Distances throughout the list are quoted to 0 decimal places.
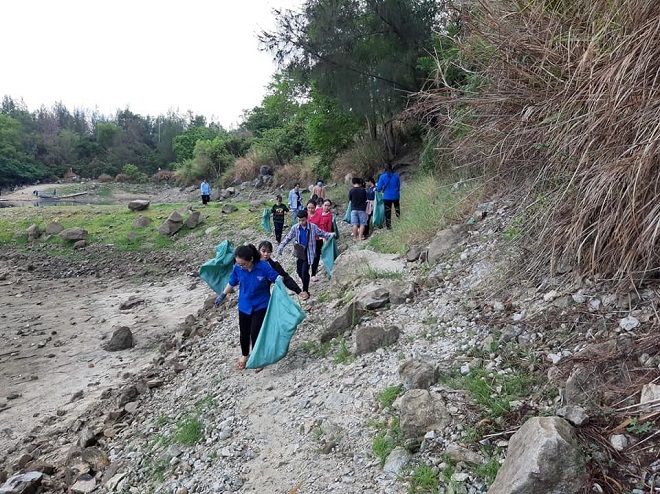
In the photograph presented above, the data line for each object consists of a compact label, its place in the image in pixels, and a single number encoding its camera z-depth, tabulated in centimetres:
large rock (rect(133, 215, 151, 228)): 1756
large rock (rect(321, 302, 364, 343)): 512
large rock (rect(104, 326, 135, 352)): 802
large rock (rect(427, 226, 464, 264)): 601
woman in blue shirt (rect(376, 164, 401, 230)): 1006
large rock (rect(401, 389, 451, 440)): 294
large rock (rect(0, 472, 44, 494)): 399
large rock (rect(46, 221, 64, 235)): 1730
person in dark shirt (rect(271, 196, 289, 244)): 1185
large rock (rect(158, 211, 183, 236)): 1659
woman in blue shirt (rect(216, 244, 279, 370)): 509
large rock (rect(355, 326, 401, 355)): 438
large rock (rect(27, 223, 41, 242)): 1714
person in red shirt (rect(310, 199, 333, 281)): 859
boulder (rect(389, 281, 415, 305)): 525
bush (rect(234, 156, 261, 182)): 3056
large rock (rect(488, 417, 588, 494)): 212
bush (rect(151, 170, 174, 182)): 4771
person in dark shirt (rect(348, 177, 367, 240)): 997
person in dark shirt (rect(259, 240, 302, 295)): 521
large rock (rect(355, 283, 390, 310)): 530
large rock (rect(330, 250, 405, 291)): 673
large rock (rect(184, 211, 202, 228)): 1695
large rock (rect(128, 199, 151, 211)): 2023
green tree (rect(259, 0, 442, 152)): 1428
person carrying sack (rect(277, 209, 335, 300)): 723
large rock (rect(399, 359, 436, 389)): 336
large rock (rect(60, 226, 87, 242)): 1652
